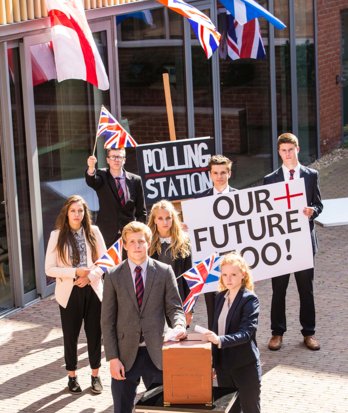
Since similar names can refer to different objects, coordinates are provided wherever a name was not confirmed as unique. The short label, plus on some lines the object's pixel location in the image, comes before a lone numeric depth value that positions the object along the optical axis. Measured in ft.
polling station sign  37.29
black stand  23.13
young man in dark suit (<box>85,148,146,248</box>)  35.12
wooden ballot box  23.30
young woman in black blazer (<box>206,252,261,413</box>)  25.53
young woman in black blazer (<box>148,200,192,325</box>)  29.25
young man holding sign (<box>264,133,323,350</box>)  33.96
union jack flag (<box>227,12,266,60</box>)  54.60
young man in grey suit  25.49
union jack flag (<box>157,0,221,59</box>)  42.86
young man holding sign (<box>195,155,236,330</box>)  32.65
